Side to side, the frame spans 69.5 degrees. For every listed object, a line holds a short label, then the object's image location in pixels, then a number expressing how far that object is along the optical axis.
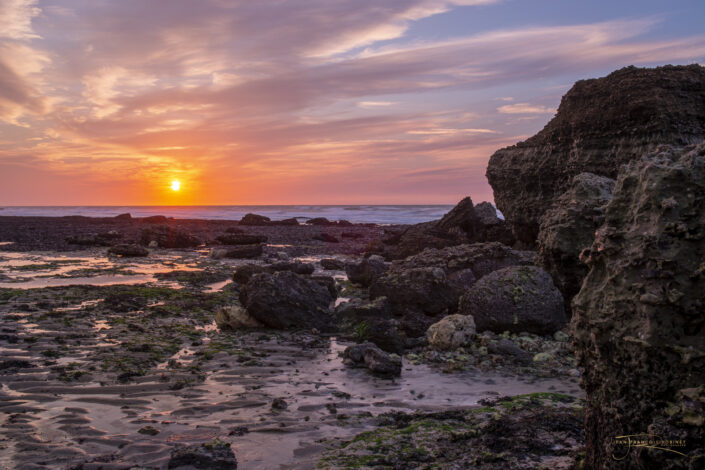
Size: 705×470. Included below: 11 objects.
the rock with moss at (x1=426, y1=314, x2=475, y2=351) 6.39
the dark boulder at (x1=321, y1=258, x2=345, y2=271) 14.18
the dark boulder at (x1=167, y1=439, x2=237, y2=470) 3.23
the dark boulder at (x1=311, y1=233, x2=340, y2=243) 24.61
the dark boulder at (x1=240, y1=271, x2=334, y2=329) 7.39
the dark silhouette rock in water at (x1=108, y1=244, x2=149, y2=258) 16.06
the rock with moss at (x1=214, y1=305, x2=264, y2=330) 7.38
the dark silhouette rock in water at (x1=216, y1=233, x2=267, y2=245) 21.31
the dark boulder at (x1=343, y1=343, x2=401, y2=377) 5.34
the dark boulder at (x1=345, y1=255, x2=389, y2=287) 10.72
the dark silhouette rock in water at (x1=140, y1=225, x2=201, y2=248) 19.83
